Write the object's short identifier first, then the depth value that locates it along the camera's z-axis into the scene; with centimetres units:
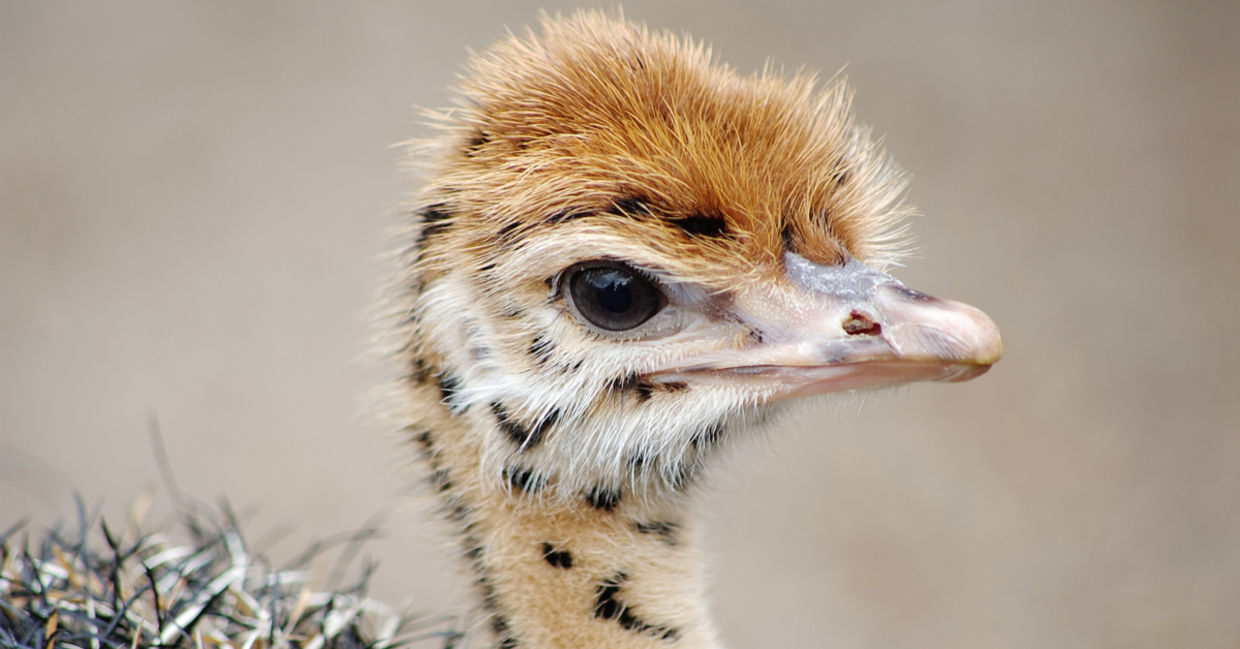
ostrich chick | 205
